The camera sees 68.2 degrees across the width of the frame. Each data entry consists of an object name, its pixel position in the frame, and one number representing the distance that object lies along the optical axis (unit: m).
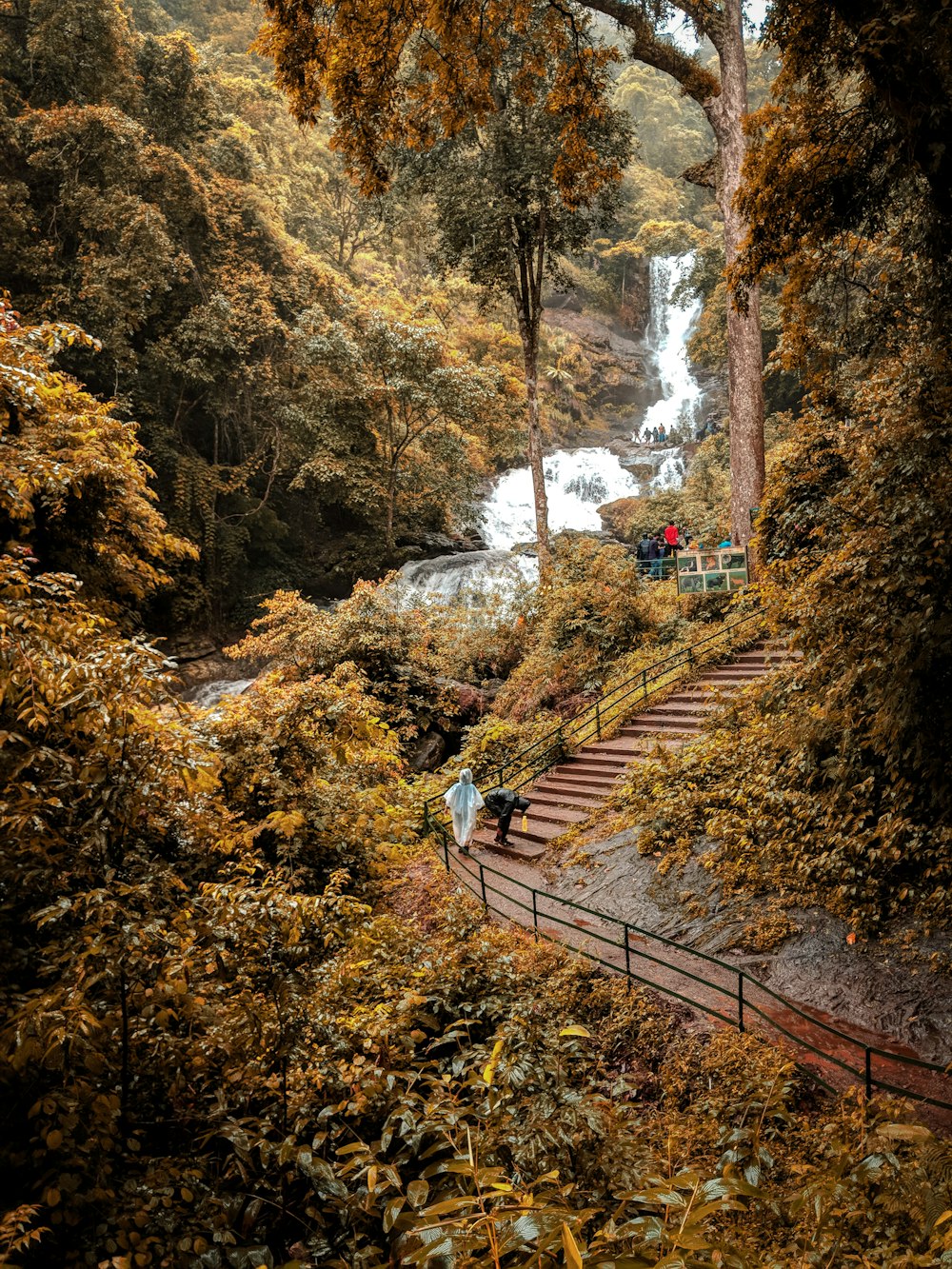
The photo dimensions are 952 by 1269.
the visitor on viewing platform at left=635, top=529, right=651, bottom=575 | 19.94
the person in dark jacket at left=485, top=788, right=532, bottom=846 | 10.28
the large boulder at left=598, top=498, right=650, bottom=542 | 27.64
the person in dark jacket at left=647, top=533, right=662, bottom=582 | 19.48
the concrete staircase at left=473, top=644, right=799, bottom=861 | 10.75
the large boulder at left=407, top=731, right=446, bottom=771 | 15.90
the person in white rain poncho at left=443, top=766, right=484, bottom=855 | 10.11
